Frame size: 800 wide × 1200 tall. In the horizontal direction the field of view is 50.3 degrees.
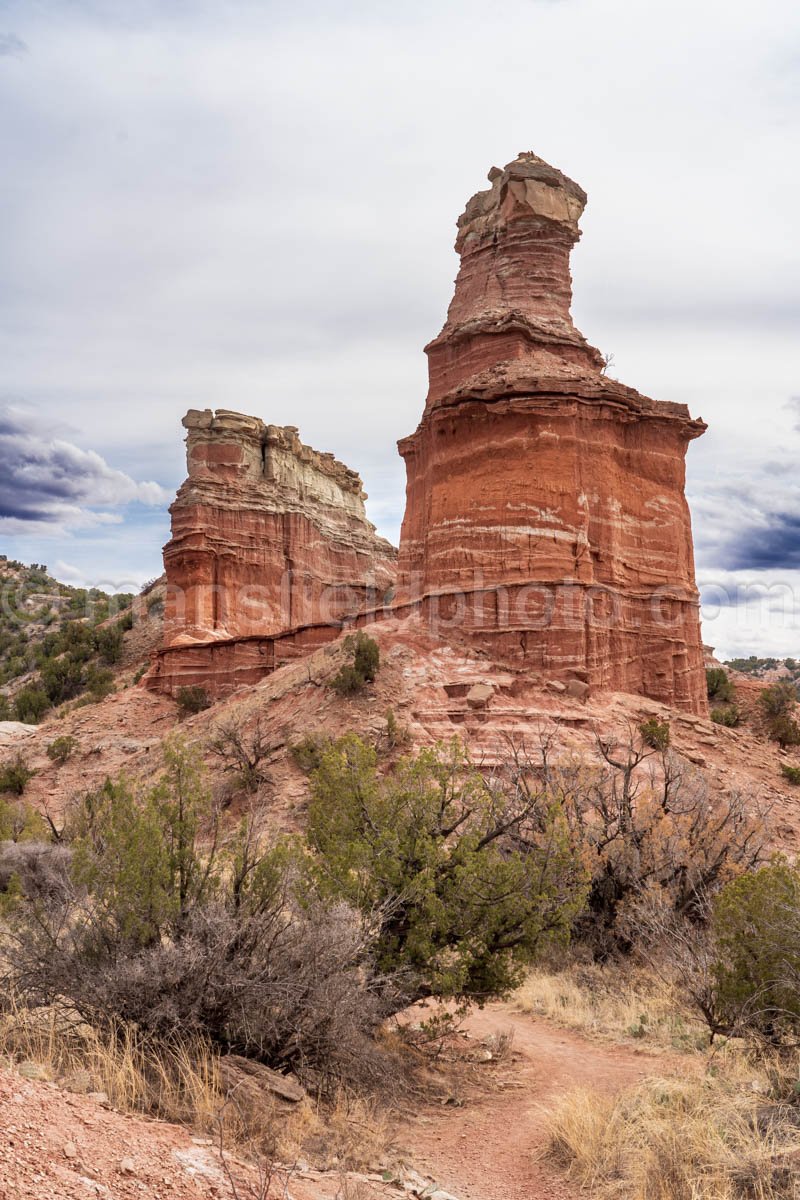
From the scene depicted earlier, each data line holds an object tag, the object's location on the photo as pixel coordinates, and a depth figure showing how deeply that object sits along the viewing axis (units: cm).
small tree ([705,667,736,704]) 3794
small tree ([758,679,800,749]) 3133
